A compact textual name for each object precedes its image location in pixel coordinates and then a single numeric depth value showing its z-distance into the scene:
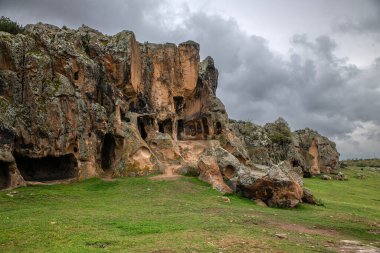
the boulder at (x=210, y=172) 43.84
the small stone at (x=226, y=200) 37.79
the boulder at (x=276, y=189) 38.41
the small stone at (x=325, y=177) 81.94
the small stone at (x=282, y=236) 22.55
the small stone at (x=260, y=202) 38.50
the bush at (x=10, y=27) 61.83
